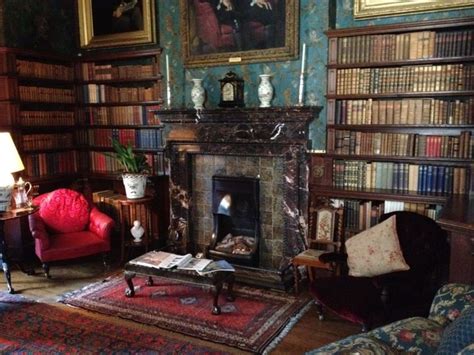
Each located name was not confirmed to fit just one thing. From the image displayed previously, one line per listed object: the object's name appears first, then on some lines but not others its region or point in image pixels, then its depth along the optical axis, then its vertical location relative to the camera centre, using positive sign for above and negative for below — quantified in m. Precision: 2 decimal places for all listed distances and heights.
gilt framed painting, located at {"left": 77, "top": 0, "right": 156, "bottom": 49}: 4.82 +1.14
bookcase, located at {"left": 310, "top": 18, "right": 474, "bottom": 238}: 3.51 -0.02
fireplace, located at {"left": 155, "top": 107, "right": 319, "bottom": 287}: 4.08 -0.51
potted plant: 4.64 -0.55
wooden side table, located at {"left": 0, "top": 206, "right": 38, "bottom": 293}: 3.90 -1.02
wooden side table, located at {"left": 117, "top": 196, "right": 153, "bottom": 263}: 4.70 -1.10
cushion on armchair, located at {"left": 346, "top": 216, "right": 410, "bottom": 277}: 3.04 -0.97
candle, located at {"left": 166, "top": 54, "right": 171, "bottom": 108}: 4.69 +0.38
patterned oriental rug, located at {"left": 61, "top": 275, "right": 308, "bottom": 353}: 3.15 -1.54
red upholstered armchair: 4.10 -1.08
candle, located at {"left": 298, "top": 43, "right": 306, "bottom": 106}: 3.99 +0.34
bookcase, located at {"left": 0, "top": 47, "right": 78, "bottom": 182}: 4.61 +0.15
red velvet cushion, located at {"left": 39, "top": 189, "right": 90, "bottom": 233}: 4.45 -0.93
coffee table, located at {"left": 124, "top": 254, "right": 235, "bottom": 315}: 3.34 -1.24
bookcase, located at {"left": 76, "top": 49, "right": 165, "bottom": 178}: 4.97 +0.18
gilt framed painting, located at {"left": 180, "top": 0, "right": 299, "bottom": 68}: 4.09 +0.88
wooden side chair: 3.81 -1.06
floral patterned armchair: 1.55 -0.88
